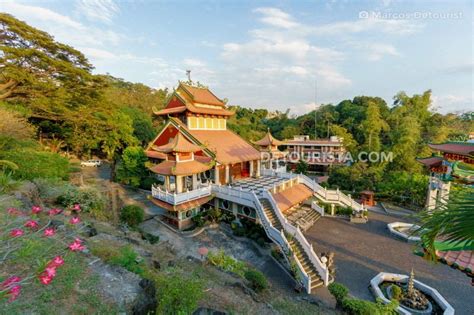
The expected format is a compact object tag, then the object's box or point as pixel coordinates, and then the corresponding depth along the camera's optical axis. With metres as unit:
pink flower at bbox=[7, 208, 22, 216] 5.10
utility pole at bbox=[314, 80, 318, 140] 40.90
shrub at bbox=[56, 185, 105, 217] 10.10
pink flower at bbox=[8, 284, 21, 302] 3.00
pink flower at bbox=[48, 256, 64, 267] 3.71
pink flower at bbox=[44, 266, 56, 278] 3.42
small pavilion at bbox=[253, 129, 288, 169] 18.59
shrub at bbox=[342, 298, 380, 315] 6.54
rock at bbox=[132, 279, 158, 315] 4.33
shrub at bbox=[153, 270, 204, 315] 4.38
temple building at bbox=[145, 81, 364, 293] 10.48
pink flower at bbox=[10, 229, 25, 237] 4.05
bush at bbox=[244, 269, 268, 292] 7.65
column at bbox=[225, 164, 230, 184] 15.91
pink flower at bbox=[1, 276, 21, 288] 3.15
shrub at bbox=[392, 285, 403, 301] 8.18
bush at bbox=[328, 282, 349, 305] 7.45
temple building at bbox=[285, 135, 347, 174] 29.83
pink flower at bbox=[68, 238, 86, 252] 4.35
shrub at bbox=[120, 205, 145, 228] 11.83
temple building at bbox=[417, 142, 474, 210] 11.61
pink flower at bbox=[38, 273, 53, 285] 3.38
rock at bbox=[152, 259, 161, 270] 6.71
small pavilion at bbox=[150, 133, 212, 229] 12.27
